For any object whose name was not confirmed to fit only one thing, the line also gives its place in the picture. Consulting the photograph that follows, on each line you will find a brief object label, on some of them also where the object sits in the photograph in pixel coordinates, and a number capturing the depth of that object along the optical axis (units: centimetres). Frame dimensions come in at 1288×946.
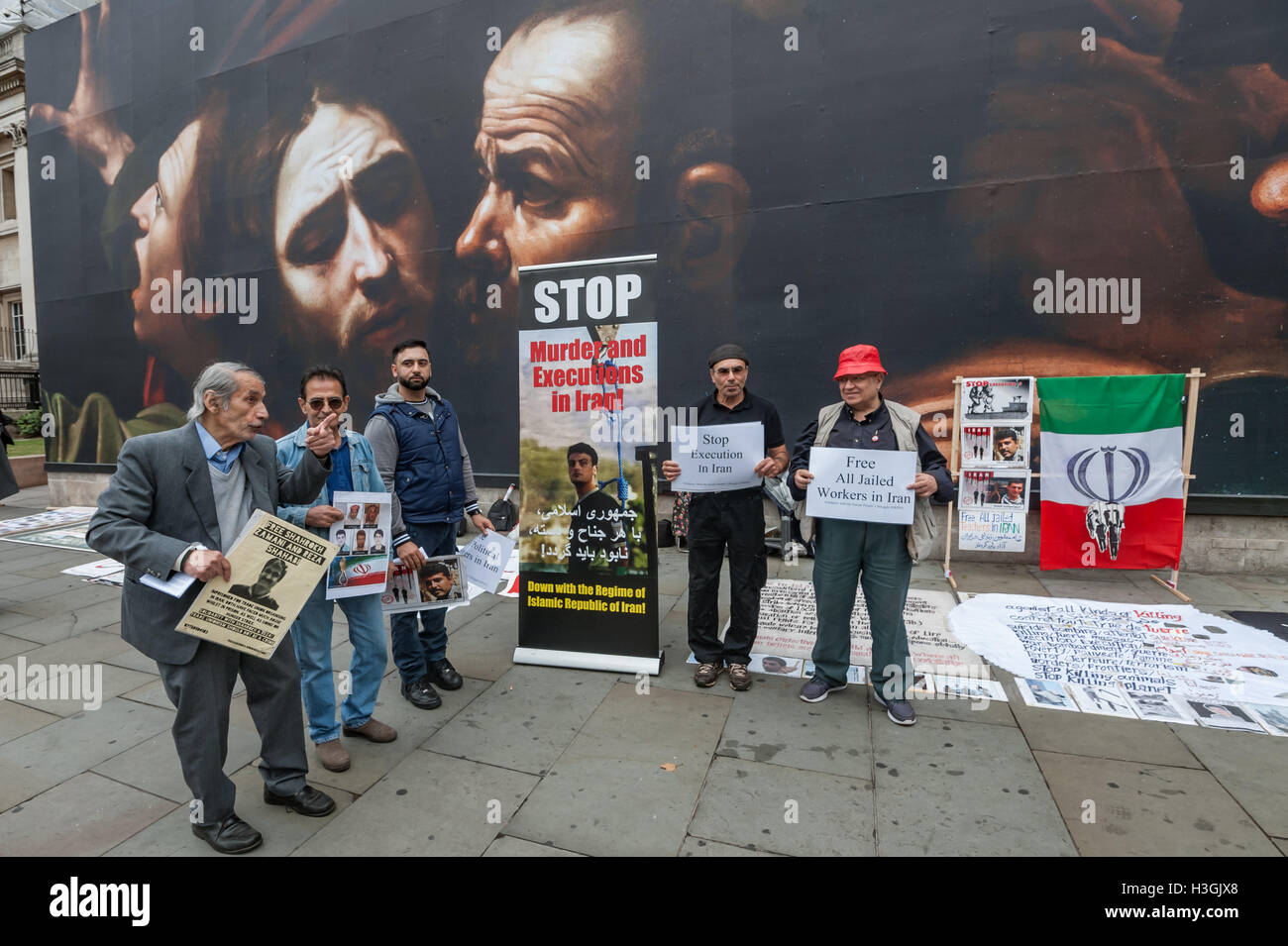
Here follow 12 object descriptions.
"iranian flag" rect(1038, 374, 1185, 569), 588
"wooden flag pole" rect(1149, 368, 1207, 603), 570
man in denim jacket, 307
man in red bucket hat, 370
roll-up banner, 434
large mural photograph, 629
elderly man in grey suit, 241
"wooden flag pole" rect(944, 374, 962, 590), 645
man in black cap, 414
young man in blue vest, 382
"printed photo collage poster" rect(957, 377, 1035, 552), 630
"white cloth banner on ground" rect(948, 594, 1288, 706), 407
